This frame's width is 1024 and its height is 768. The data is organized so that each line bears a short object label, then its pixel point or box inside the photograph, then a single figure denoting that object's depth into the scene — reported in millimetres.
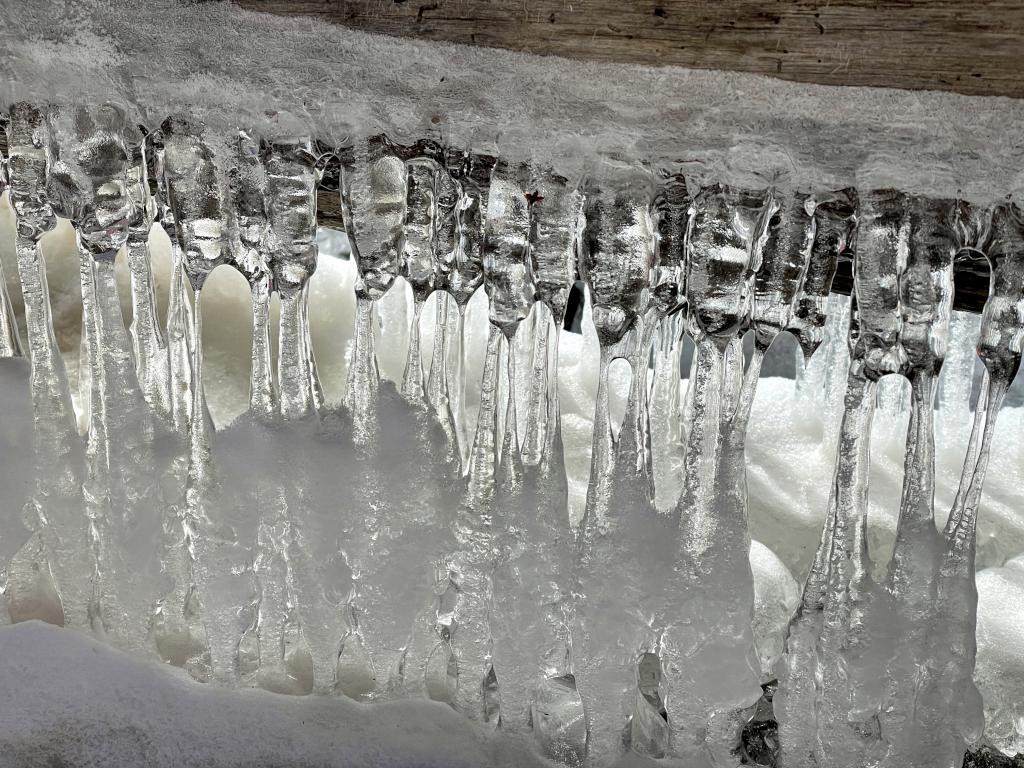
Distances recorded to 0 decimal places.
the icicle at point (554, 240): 815
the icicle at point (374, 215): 862
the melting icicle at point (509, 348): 827
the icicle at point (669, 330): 800
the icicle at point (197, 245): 895
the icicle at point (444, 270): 873
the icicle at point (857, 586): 770
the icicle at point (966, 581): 756
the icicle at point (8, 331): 1066
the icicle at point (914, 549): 757
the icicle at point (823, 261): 764
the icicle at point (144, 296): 939
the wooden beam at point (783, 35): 641
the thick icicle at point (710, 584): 822
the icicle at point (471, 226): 848
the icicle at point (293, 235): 880
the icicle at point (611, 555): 812
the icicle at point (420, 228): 865
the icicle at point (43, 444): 962
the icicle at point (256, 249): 890
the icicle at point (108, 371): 923
